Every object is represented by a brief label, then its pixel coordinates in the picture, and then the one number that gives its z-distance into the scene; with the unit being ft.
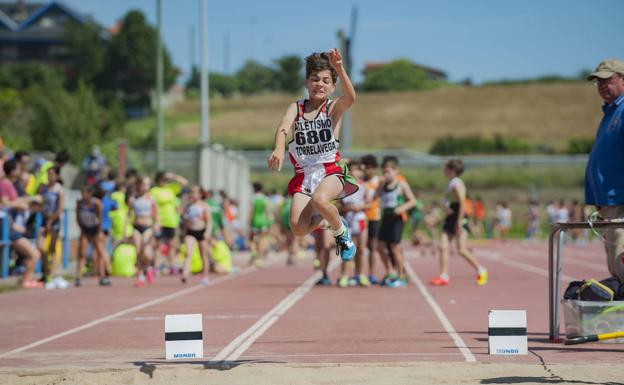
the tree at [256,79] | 524.93
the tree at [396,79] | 560.20
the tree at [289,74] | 494.18
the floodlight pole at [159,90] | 106.83
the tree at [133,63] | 359.25
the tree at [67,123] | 183.01
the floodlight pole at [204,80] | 120.26
